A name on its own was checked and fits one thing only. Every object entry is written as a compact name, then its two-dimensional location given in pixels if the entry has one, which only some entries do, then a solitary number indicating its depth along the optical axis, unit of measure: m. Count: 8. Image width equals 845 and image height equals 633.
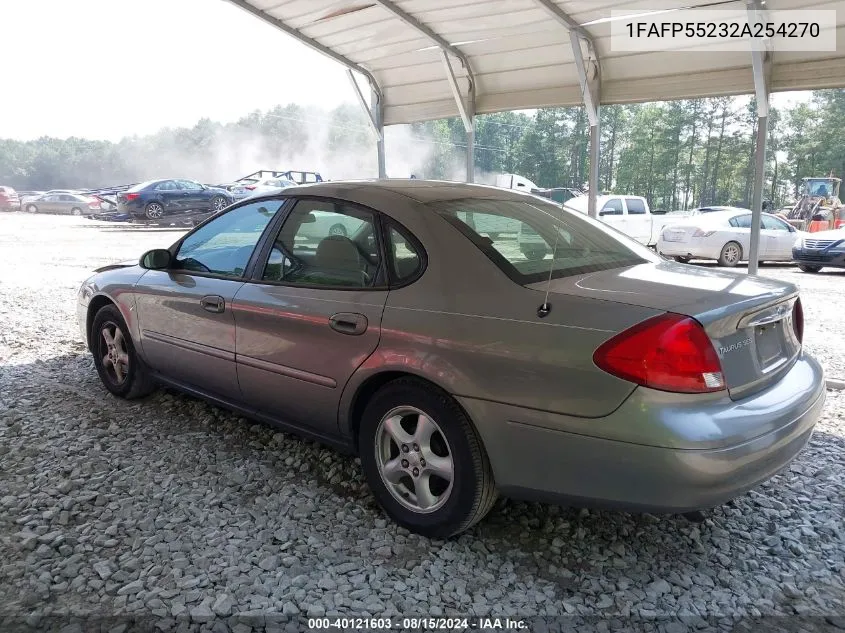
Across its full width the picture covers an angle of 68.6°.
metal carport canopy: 7.14
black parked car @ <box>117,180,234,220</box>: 21.05
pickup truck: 16.47
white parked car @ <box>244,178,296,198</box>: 24.48
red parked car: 33.12
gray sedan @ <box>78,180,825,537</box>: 2.05
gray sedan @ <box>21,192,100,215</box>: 31.49
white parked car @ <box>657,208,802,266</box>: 13.45
